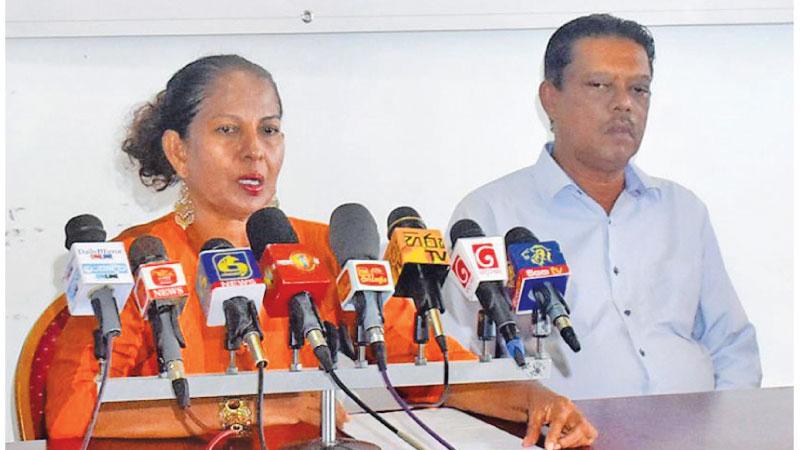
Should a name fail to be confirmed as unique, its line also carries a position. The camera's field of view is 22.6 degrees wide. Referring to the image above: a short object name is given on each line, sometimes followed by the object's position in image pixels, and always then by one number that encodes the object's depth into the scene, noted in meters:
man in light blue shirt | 2.84
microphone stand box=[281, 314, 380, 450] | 2.21
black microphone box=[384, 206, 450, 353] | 2.19
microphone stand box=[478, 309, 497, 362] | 2.23
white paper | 2.26
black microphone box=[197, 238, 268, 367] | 2.12
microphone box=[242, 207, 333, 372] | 2.12
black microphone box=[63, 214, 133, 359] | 2.12
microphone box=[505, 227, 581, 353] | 2.21
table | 2.28
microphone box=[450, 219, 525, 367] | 2.19
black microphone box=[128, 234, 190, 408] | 2.12
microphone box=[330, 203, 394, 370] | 2.15
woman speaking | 2.59
